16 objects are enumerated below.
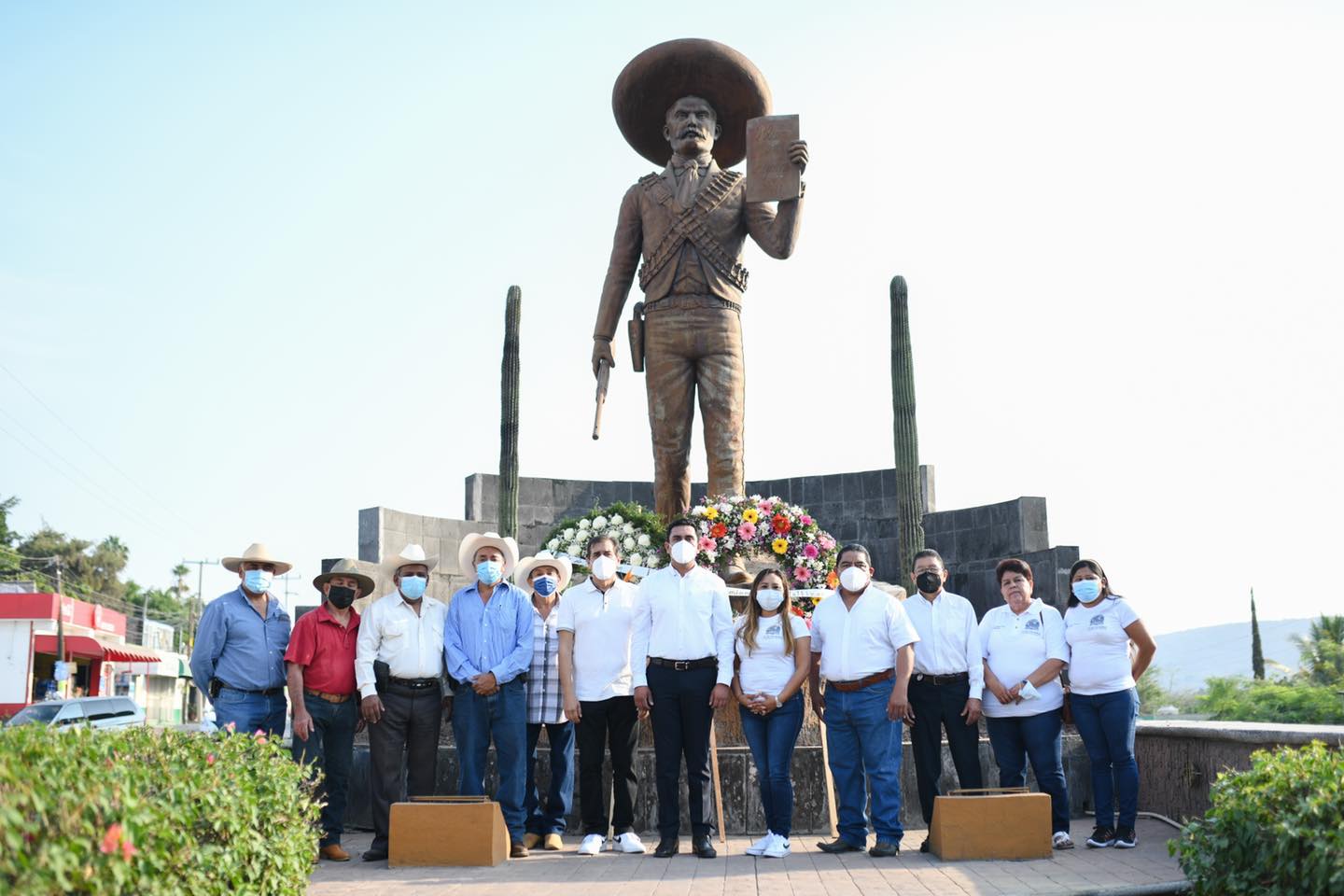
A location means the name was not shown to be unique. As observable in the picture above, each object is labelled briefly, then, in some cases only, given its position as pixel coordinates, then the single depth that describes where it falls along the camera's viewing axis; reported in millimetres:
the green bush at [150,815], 3279
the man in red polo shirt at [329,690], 7195
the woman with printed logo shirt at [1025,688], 7207
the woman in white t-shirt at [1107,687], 7098
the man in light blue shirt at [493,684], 7078
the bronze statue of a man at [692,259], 10852
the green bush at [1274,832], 4301
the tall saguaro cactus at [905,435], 13539
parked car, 19281
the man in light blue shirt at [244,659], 7273
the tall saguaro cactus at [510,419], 14184
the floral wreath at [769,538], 9977
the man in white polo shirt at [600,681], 7172
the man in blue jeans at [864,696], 6805
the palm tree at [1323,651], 31281
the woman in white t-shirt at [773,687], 6793
